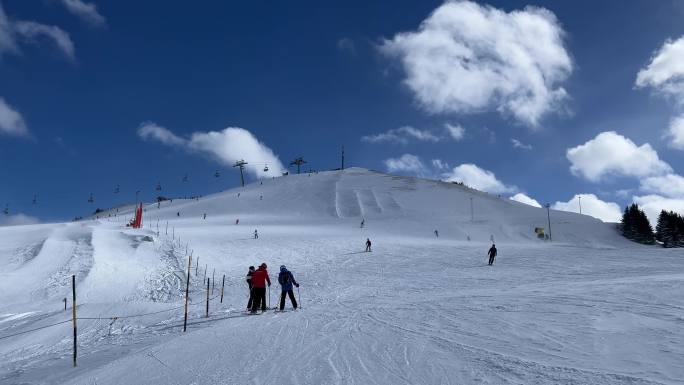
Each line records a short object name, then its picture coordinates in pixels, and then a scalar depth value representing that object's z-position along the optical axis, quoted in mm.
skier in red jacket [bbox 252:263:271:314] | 13891
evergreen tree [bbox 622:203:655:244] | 70625
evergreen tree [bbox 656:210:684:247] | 72312
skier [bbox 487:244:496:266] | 27359
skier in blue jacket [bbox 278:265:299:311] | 13953
